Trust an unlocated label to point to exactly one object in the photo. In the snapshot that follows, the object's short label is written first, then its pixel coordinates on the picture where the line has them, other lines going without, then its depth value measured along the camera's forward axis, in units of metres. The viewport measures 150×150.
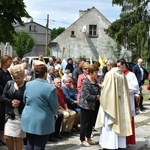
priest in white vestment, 6.87
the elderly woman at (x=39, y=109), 5.14
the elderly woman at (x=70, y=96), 8.99
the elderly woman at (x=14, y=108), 5.81
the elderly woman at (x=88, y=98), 7.74
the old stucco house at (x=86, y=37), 48.09
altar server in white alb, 7.66
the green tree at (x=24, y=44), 77.75
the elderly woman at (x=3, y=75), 6.90
